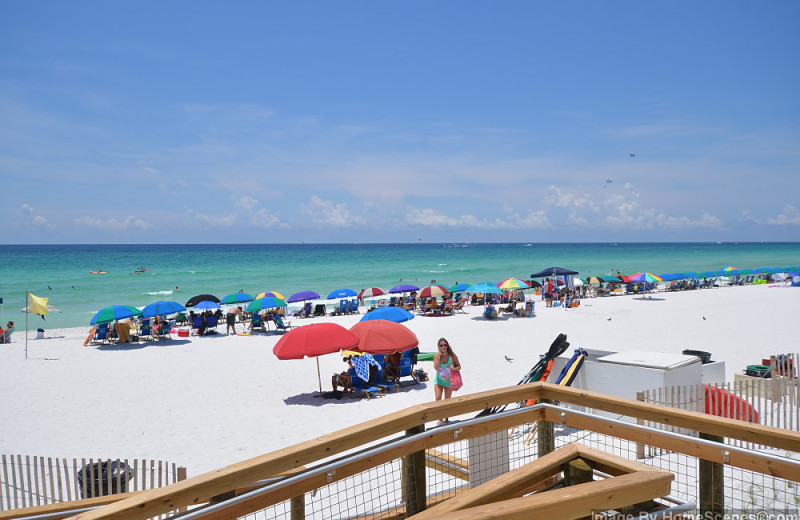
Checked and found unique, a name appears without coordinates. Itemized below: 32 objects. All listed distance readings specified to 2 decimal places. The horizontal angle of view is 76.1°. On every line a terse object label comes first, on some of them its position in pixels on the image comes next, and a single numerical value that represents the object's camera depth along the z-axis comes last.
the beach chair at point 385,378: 11.04
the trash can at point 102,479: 4.85
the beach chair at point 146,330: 17.77
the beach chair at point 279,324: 19.55
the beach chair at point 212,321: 18.89
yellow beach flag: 15.61
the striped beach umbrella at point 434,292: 22.45
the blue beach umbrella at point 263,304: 19.19
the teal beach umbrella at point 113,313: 16.19
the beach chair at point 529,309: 22.22
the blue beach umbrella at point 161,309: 17.12
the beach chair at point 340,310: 24.83
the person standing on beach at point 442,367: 8.18
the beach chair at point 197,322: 18.95
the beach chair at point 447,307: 23.33
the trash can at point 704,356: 8.77
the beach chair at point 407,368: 11.40
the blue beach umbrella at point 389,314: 13.43
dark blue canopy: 25.55
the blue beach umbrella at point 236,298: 21.91
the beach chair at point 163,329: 17.86
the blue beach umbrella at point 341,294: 25.69
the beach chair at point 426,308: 23.70
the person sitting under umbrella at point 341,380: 10.65
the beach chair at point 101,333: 17.06
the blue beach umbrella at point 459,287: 25.74
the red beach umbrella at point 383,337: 9.97
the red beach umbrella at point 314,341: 9.78
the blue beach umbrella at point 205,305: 19.80
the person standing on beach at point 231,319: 19.34
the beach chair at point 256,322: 19.62
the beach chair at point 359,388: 10.68
